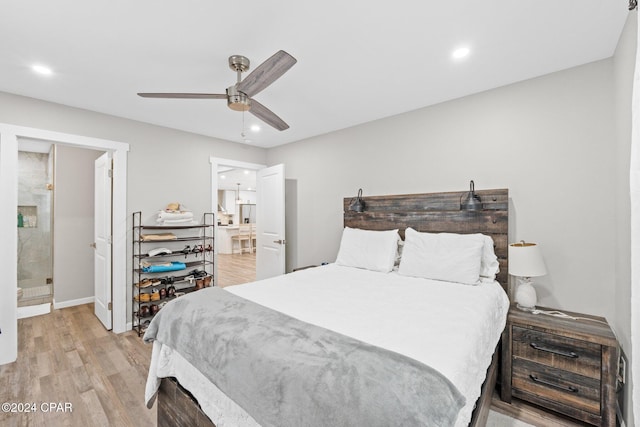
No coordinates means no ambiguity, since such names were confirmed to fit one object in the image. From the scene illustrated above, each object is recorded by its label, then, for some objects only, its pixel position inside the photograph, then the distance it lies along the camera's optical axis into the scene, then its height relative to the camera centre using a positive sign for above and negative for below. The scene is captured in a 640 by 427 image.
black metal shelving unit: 3.46 -0.66
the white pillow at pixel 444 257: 2.36 -0.38
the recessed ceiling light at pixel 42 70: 2.26 +1.19
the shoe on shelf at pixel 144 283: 3.39 -0.85
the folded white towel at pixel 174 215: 3.58 -0.01
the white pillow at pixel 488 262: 2.43 -0.43
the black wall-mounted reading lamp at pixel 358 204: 3.50 +0.13
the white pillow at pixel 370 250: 2.89 -0.39
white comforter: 1.24 -0.59
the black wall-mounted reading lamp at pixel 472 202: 2.58 +0.11
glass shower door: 4.45 -0.18
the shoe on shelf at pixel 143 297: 3.38 -1.02
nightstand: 1.80 -1.05
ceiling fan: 1.60 +0.85
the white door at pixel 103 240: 3.45 -0.33
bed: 0.96 -0.60
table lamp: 2.16 -0.43
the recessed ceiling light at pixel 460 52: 2.04 +1.21
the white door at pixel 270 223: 4.27 -0.14
